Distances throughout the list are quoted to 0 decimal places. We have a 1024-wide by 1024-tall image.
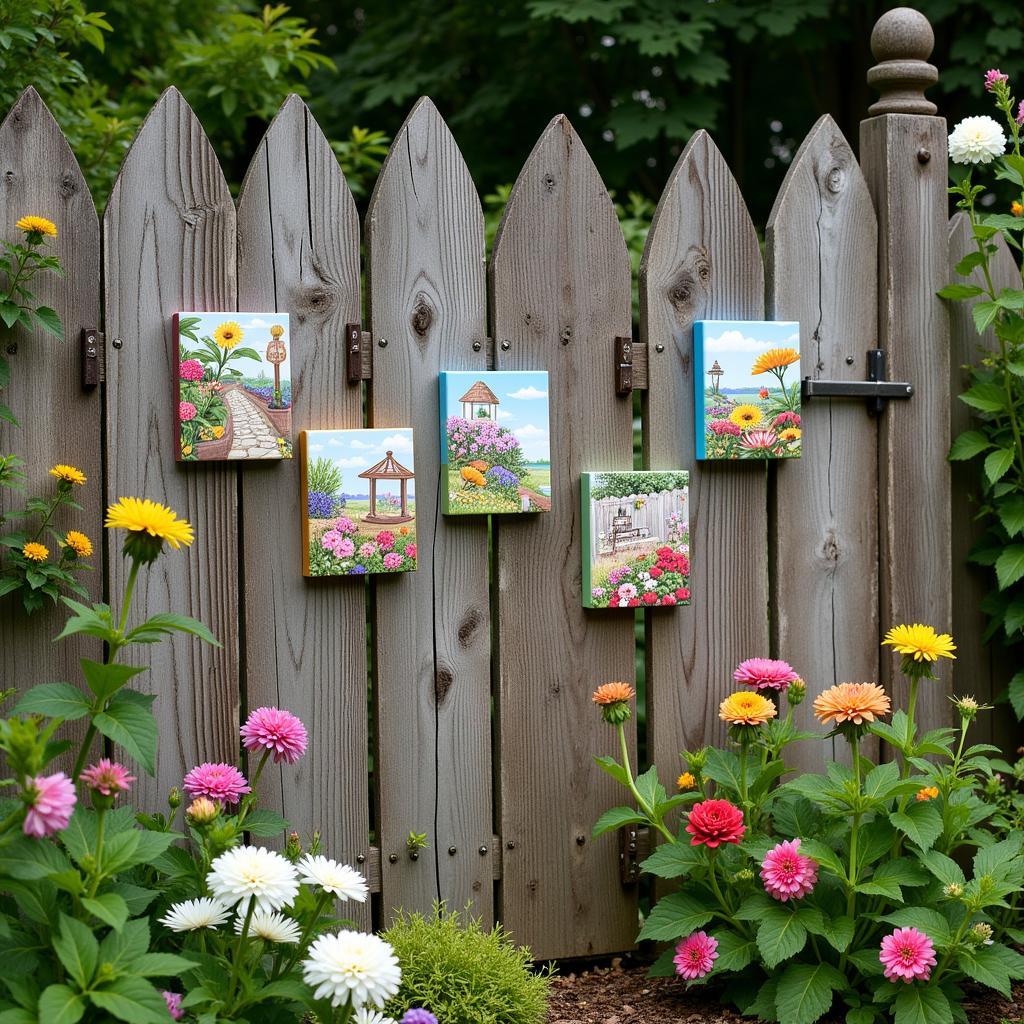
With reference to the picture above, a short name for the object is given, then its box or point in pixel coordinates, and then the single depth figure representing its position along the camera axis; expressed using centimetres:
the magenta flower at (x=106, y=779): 197
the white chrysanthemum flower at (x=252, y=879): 199
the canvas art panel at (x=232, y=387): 255
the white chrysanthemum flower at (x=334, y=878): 209
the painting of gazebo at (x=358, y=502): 265
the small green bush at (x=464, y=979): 236
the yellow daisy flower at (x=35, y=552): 239
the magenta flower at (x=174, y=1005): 204
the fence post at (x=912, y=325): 325
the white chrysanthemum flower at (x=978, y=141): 311
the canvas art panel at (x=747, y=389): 299
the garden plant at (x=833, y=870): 254
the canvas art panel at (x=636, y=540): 289
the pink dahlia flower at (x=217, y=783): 238
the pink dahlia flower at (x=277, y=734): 236
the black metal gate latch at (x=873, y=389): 314
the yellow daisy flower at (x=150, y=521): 198
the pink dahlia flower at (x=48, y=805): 172
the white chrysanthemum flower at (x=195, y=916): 208
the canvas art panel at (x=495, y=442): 278
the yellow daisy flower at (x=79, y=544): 244
